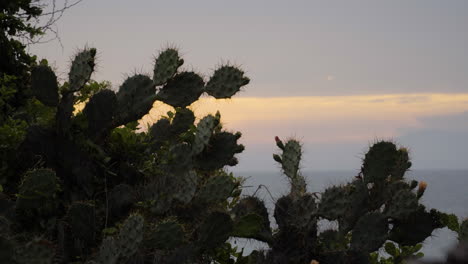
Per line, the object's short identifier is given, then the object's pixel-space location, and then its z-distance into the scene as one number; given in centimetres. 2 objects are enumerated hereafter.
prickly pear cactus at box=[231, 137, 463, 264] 1423
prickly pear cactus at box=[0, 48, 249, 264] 1198
